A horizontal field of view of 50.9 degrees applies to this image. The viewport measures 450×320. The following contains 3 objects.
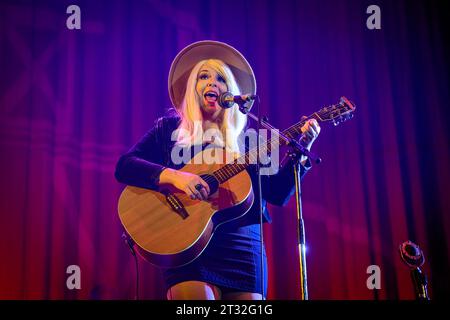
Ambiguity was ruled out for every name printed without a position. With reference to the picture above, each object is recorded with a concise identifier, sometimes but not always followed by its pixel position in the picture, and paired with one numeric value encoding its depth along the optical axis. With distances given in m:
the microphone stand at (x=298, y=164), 2.20
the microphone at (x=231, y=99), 2.39
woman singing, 2.46
